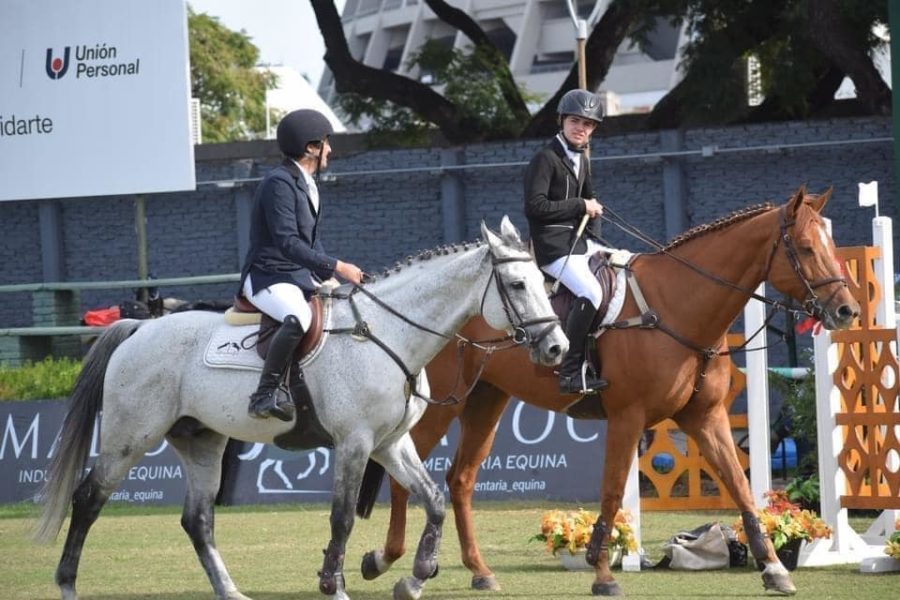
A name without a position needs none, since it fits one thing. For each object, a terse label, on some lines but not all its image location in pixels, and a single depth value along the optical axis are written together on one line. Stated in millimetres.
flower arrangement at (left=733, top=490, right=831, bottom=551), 17719
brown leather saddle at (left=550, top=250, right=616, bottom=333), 17375
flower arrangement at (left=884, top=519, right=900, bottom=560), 17606
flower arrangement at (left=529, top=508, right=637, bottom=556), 18219
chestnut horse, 16266
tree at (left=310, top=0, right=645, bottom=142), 42219
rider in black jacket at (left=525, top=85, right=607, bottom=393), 17172
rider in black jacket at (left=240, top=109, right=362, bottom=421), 15047
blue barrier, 27125
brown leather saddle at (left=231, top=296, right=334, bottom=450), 15258
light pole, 30328
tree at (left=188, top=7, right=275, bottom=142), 81062
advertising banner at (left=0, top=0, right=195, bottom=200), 34031
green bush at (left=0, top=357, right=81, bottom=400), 31336
